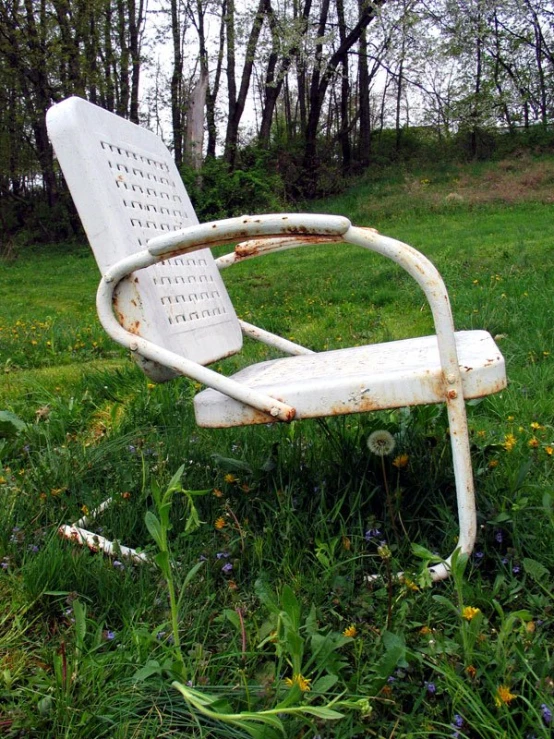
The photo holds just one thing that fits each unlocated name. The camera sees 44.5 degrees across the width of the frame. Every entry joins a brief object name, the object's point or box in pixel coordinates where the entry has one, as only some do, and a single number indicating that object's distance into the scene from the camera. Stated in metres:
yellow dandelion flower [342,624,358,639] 1.20
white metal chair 1.25
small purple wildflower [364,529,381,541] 1.51
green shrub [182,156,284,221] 15.71
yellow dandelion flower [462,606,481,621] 1.16
